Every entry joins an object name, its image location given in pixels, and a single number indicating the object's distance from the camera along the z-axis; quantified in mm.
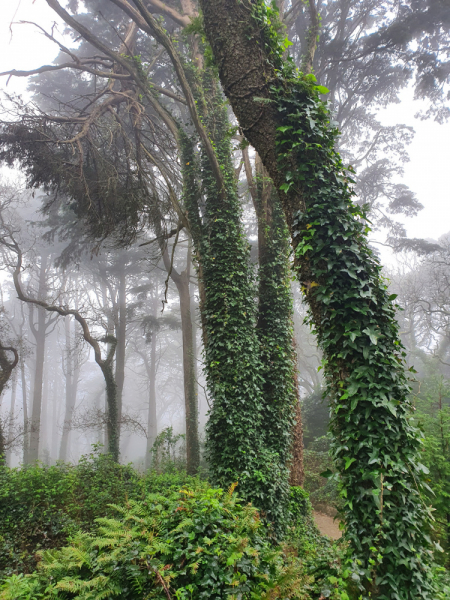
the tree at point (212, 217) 6113
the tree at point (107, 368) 11414
